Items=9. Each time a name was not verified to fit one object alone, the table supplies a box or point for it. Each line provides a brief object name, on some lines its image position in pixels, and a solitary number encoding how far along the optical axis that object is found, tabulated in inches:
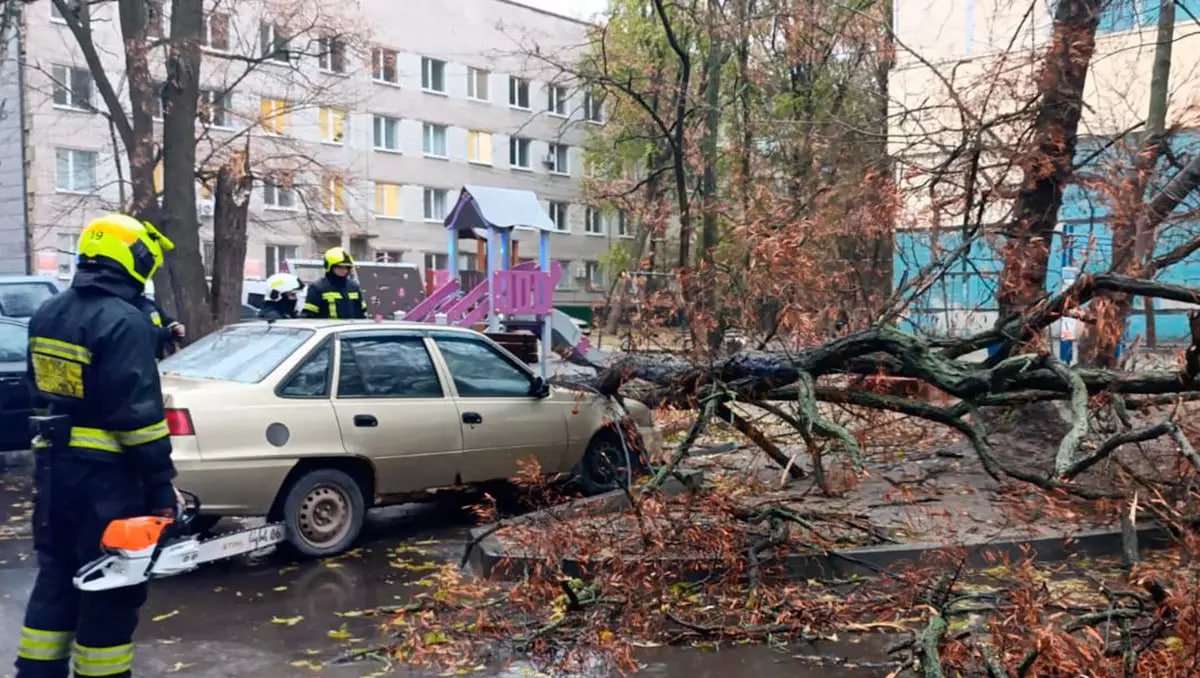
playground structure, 802.2
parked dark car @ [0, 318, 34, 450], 389.1
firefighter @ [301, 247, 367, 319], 404.8
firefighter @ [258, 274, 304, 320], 427.2
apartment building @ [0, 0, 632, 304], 770.2
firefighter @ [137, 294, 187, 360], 329.7
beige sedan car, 269.6
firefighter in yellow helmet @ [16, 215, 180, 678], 170.7
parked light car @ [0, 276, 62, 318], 543.2
